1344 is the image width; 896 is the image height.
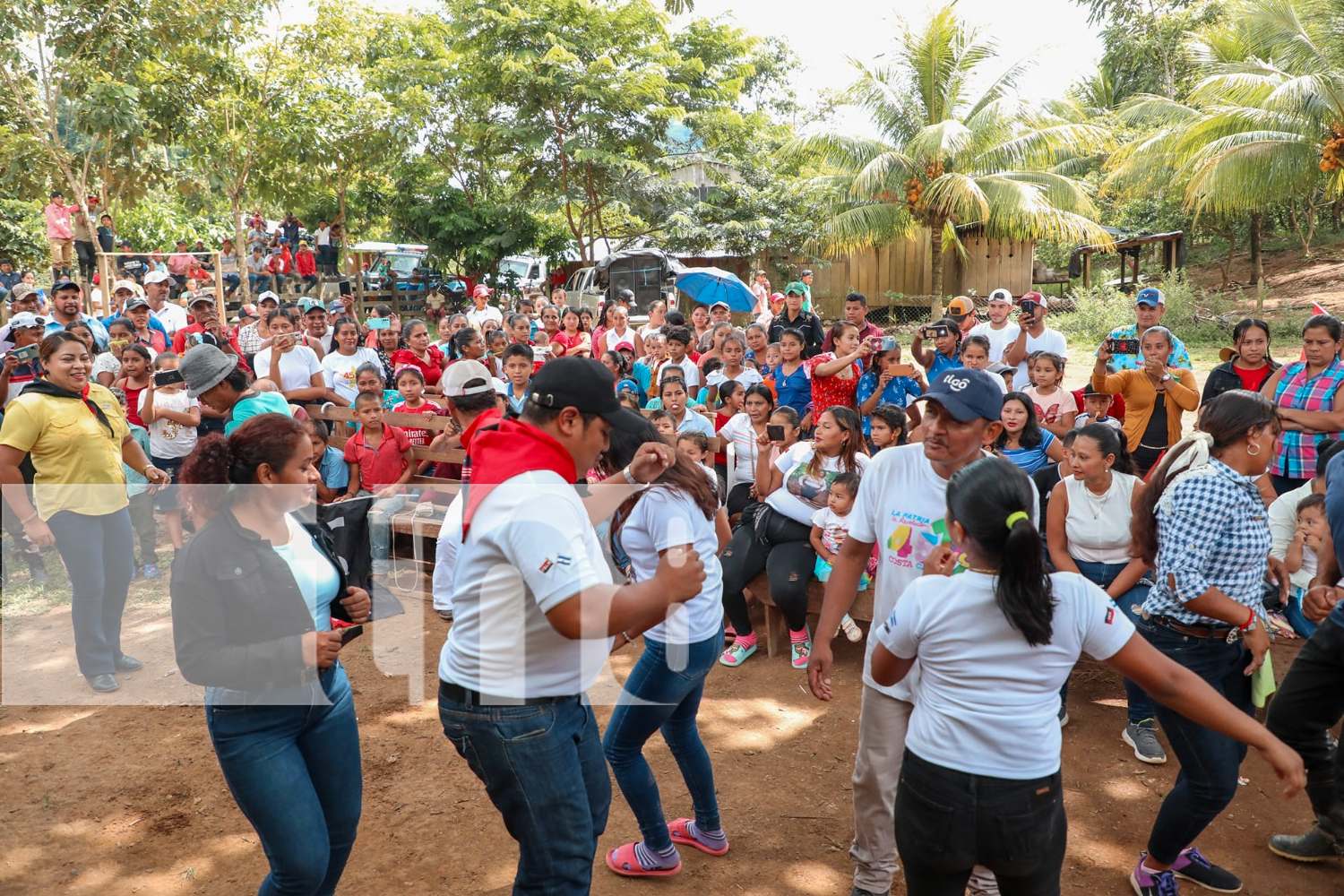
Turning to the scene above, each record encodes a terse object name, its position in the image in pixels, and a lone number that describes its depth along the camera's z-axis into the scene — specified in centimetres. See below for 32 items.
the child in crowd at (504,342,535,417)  748
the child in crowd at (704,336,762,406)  803
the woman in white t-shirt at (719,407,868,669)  562
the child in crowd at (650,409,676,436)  628
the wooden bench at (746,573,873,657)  577
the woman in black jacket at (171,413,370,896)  258
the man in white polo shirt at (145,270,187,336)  1151
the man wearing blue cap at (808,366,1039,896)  303
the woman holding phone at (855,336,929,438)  736
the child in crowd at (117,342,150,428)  721
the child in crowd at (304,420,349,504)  713
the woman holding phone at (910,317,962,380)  788
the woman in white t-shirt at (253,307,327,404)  808
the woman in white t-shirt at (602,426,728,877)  332
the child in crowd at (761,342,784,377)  853
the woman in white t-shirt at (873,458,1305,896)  229
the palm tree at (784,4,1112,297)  1980
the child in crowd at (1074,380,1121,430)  670
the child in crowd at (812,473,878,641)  543
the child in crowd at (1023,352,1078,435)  668
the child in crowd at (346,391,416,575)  720
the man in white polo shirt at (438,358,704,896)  228
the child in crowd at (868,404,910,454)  564
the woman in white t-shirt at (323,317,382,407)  816
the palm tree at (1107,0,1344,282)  1452
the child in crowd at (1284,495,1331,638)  459
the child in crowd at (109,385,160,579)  738
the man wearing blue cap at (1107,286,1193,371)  683
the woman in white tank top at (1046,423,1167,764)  460
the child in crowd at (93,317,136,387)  895
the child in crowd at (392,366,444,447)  747
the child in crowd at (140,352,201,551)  698
